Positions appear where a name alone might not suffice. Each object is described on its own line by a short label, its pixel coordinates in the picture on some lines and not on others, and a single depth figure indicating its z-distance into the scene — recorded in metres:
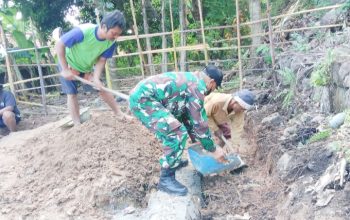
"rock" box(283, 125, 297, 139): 4.60
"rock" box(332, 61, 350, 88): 4.20
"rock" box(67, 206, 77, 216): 3.75
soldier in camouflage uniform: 3.67
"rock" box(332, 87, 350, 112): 4.17
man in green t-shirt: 4.35
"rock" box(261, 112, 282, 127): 5.29
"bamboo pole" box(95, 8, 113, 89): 8.12
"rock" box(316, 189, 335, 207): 3.13
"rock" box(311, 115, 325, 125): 4.41
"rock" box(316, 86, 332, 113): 4.53
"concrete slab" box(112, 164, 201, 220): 3.51
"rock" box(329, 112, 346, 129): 3.93
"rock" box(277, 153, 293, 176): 4.04
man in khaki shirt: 4.33
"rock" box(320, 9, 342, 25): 6.04
